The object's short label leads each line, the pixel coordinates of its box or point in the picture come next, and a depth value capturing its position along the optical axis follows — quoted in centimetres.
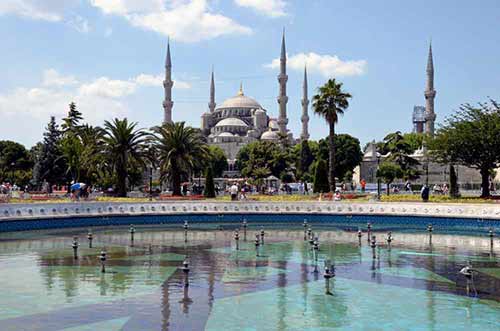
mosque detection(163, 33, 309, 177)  11431
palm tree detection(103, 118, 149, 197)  4147
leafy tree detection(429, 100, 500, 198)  4105
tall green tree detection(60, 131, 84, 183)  4884
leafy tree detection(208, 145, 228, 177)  10825
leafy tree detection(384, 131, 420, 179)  6706
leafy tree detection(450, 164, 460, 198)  4245
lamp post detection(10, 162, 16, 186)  7431
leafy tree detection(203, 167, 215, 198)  4453
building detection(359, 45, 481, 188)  7894
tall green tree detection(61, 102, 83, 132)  6738
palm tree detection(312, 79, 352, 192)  4497
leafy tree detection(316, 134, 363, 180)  8362
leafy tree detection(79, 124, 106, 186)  4203
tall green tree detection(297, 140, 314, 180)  9181
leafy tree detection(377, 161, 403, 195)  7106
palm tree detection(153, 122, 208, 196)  4472
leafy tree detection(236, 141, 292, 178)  7625
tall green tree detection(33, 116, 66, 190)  5616
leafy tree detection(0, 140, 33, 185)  8131
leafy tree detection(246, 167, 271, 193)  6650
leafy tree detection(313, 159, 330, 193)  4362
